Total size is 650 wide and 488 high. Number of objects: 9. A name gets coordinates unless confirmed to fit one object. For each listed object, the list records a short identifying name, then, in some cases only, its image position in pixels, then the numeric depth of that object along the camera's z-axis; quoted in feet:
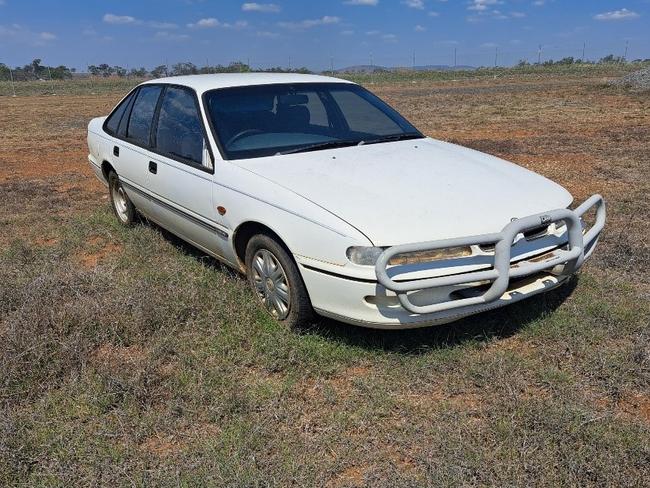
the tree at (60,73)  179.48
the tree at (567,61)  201.20
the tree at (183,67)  150.20
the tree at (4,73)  175.03
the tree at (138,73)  194.85
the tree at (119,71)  195.80
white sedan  9.39
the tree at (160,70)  166.47
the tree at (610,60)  191.68
